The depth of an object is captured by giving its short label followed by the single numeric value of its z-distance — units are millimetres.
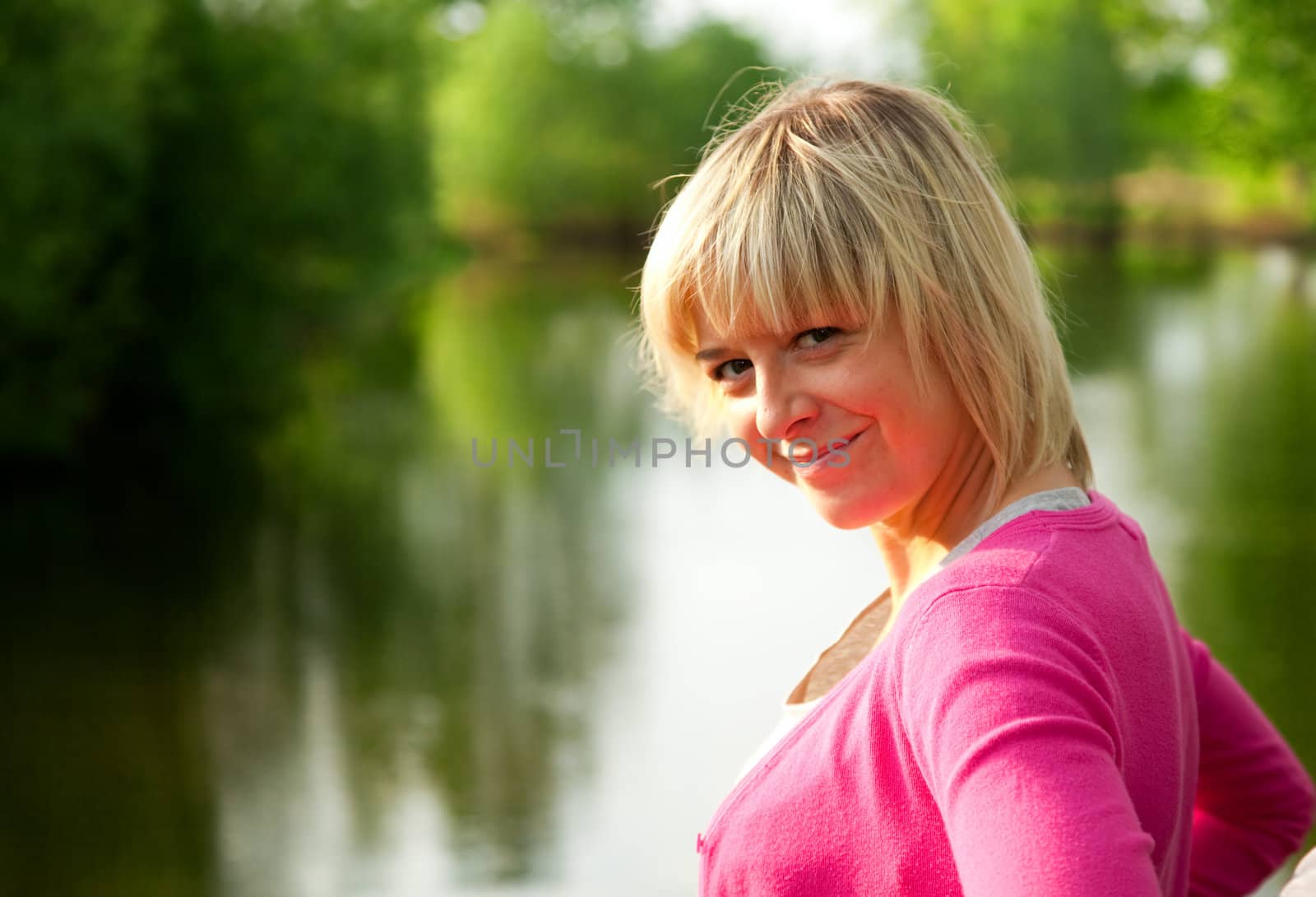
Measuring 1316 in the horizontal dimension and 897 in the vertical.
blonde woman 1755
